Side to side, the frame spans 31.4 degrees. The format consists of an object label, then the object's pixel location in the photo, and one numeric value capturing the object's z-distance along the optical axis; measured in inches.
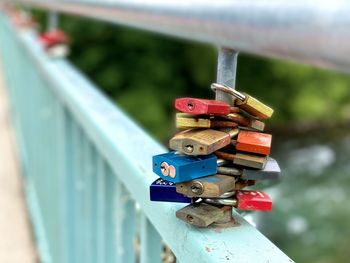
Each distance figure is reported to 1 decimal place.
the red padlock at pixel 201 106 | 31.9
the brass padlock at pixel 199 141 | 31.5
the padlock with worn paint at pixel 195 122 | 33.4
